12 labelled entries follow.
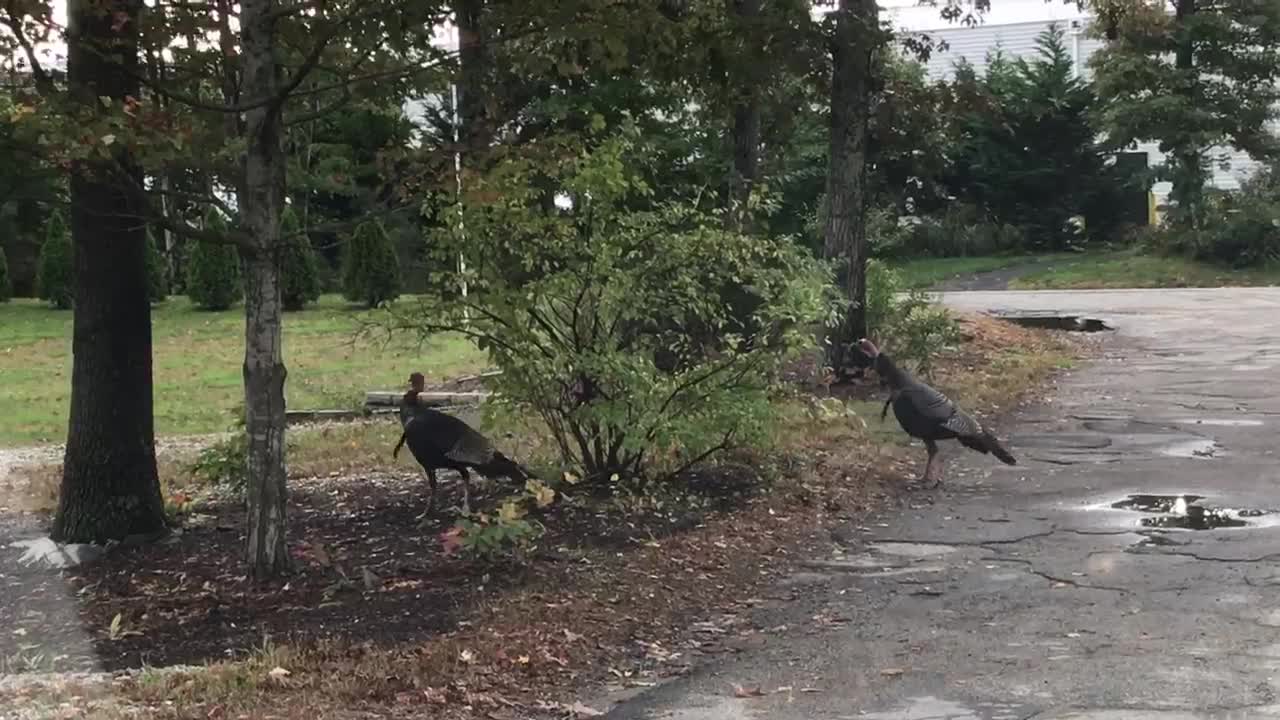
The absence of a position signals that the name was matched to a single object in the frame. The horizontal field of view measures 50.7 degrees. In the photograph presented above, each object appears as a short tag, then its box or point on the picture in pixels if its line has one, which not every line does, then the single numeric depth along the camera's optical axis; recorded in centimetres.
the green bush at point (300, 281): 2447
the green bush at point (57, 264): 2536
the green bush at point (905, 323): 1385
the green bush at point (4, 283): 2800
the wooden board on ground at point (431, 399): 1246
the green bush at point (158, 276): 2548
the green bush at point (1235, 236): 3400
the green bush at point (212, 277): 2484
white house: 4462
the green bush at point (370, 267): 2406
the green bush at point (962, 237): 3984
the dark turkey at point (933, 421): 875
